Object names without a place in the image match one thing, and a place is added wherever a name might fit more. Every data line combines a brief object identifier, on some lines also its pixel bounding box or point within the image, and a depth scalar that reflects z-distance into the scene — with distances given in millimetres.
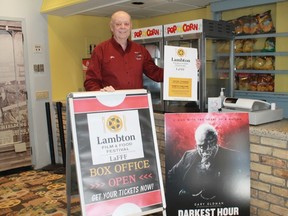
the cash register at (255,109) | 2254
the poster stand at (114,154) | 1894
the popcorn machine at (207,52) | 2715
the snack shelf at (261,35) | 3449
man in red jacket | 2381
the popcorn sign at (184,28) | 2691
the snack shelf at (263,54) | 3491
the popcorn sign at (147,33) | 3057
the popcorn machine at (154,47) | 3082
